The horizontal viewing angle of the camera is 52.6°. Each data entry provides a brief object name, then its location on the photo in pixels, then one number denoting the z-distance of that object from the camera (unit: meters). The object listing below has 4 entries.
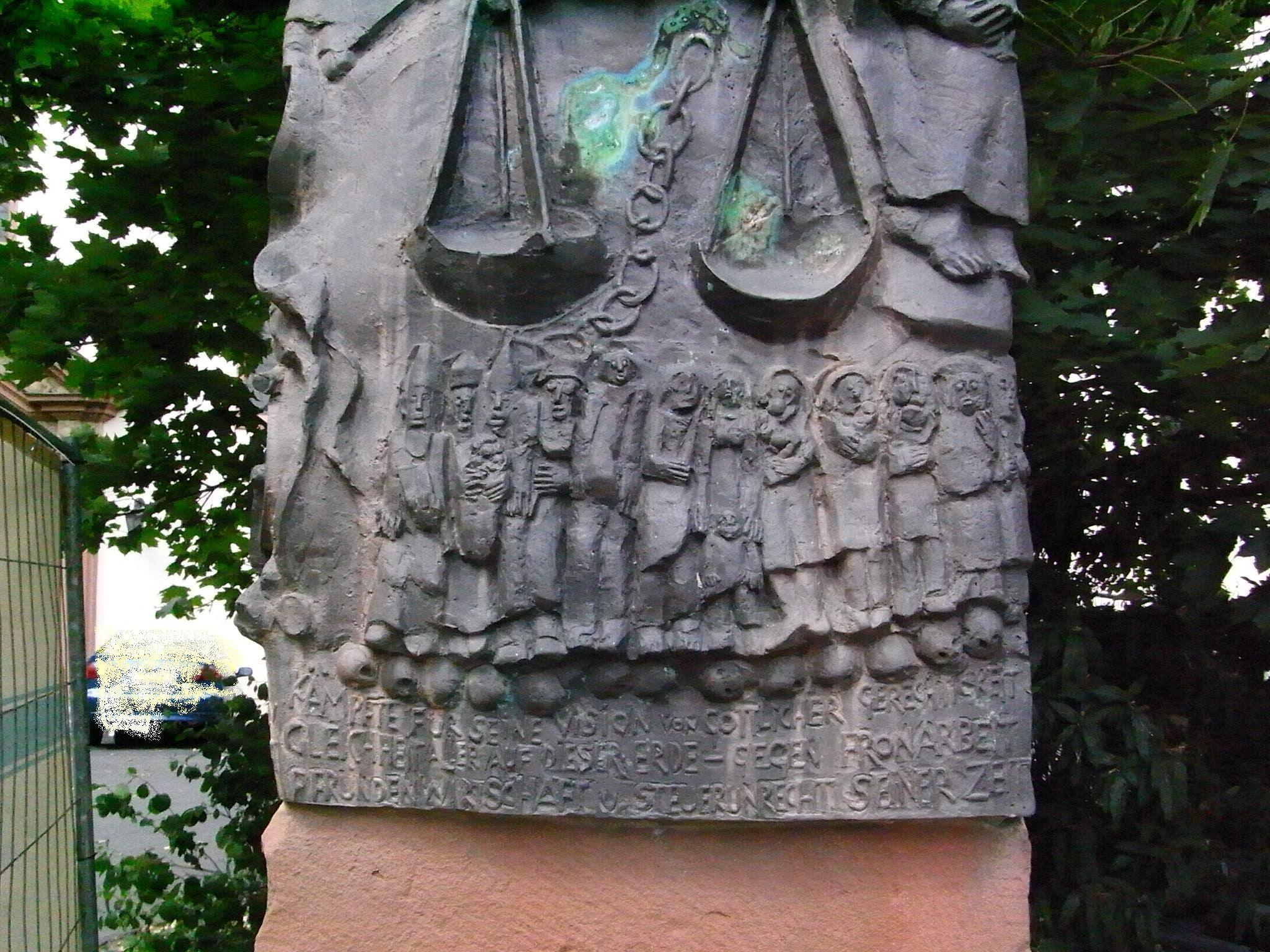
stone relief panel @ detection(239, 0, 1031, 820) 2.41
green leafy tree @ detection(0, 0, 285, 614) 3.55
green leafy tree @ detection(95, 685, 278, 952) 3.93
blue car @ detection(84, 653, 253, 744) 7.28
